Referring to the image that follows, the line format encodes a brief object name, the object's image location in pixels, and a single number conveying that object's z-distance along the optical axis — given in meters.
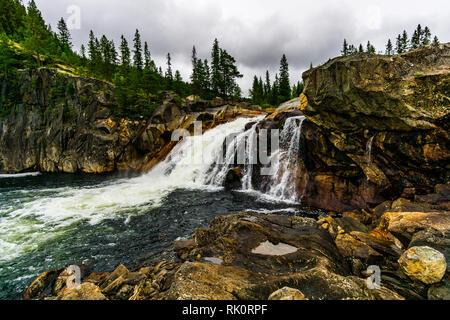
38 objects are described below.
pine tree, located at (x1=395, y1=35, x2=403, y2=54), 59.55
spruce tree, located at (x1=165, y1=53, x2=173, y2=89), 48.88
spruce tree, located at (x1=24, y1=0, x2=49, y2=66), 38.47
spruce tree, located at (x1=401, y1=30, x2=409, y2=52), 57.72
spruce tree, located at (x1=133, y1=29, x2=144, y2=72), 59.81
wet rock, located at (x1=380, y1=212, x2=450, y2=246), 6.64
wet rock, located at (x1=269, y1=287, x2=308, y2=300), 3.29
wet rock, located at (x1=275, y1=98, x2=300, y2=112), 28.99
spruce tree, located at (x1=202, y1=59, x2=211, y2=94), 54.16
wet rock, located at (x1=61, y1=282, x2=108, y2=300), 4.52
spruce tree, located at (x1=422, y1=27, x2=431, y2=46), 51.27
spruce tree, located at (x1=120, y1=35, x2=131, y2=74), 54.80
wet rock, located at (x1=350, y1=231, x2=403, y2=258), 6.64
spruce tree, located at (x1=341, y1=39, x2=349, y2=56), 63.59
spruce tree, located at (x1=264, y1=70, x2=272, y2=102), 82.47
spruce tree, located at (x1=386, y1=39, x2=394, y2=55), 67.61
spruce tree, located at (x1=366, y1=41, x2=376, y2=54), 62.78
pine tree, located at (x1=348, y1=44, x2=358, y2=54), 63.62
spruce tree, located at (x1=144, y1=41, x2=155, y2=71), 69.91
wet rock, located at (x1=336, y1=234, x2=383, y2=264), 6.36
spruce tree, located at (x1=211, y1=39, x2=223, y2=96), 53.09
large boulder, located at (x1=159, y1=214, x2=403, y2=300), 3.94
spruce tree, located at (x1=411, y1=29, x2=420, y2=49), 52.16
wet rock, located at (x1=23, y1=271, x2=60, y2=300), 6.68
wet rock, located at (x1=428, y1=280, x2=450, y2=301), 4.15
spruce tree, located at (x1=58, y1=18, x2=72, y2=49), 62.68
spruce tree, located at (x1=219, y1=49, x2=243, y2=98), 52.25
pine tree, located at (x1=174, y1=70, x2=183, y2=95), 47.18
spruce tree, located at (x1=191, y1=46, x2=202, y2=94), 52.59
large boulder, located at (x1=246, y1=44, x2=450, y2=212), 9.86
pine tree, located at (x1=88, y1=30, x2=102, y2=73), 49.72
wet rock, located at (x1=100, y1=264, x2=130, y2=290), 6.04
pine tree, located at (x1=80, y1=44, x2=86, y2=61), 73.16
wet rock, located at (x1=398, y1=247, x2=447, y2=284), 4.41
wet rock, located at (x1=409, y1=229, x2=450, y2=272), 5.58
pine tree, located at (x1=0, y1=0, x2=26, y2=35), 54.06
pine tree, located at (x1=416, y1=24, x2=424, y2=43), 51.90
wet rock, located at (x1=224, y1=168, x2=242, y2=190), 19.28
